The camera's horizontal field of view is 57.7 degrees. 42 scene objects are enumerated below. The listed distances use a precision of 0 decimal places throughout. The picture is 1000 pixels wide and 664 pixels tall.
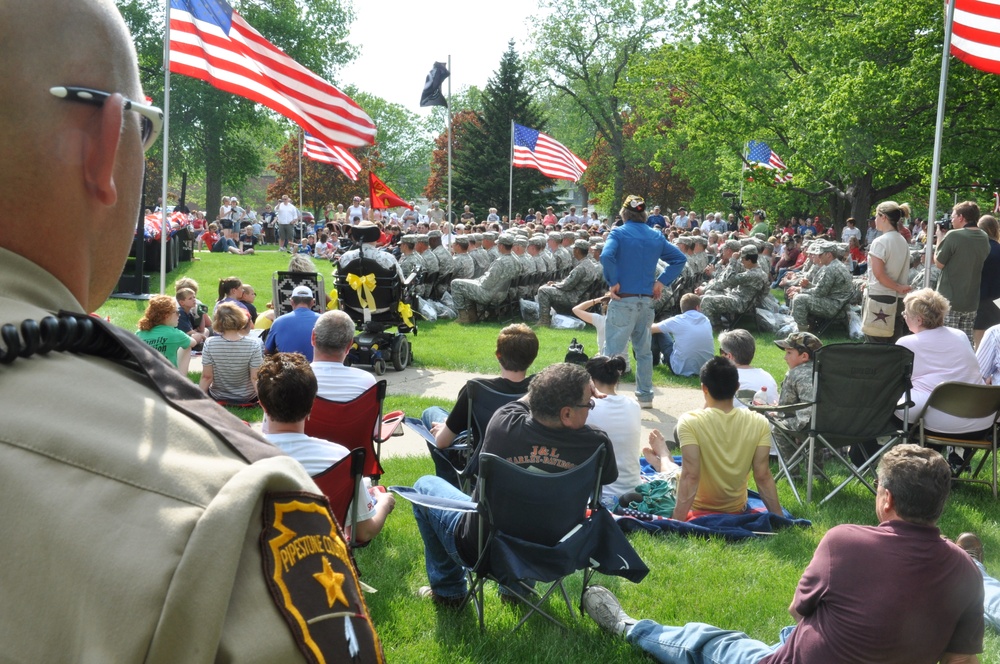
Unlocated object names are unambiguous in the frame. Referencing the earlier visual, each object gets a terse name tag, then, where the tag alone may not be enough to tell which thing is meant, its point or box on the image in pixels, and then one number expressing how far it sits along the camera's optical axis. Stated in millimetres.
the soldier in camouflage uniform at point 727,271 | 15273
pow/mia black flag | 19000
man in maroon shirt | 3318
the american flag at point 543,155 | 22469
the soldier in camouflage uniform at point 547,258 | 17980
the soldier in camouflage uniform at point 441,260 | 17438
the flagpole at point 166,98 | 8211
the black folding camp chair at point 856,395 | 6848
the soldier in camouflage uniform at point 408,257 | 16281
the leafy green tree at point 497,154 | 40969
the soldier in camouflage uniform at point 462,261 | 17688
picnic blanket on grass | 6039
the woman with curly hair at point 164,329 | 7793
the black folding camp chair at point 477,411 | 6078
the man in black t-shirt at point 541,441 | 4879
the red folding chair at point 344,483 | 4402
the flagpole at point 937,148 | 9145
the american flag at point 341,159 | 14039
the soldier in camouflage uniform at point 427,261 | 17156
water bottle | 7711
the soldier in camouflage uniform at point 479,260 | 18155
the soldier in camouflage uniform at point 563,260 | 18906
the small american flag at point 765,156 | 28438
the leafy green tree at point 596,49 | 54469
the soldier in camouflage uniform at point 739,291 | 14891
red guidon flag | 19969
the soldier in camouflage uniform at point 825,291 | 14617
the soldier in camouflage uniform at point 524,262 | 16781
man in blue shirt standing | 9922
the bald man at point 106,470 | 744
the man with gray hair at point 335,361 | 6246
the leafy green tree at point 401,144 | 71312
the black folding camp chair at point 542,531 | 4520
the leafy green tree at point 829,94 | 20328
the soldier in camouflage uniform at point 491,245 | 18438
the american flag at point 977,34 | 8922
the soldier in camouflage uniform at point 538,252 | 17688
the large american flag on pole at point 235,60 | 9094
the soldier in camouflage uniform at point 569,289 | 16250
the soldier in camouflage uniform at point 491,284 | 16234
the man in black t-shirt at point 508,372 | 6191
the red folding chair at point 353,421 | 5918
